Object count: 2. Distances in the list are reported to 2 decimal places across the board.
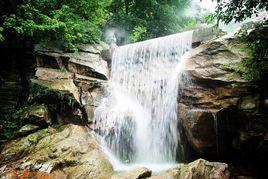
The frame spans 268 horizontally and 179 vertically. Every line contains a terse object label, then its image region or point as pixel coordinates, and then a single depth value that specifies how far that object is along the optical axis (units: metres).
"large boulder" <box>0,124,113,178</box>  6.07
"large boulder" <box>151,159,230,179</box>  5.62
